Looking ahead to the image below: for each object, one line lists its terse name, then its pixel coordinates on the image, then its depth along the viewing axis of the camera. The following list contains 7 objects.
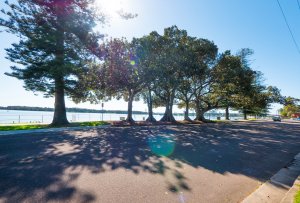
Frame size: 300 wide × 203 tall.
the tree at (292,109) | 58.48
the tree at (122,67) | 16.67
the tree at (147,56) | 17.19
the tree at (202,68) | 19.34
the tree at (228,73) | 19.97
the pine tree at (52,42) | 12.96
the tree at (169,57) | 17.57
